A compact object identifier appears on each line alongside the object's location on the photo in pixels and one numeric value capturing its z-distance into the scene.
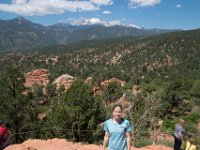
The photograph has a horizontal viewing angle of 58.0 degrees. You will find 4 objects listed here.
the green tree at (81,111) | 13.02
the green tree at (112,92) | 36.97
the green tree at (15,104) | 13.56
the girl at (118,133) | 3.53
